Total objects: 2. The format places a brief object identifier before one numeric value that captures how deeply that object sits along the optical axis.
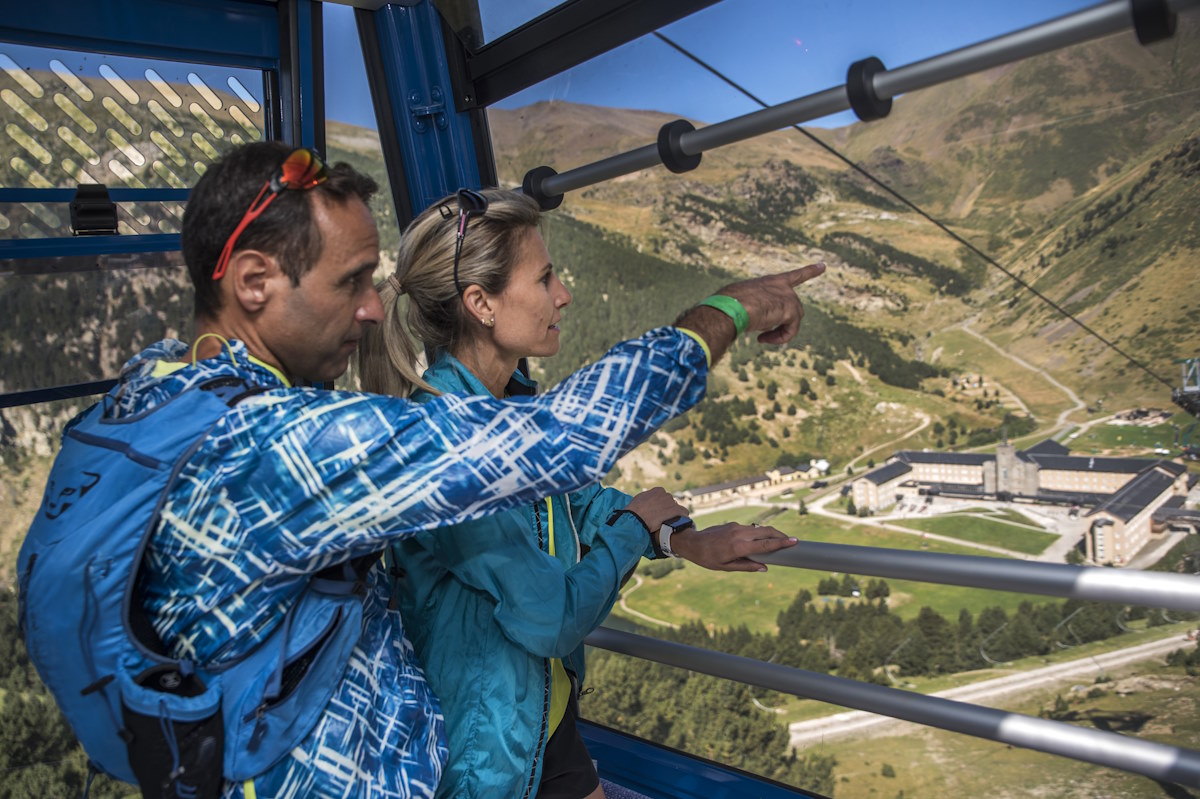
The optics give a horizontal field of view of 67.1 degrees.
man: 0.96
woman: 1.28
